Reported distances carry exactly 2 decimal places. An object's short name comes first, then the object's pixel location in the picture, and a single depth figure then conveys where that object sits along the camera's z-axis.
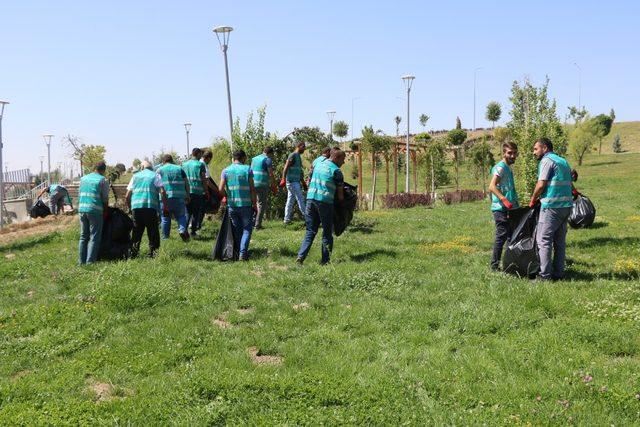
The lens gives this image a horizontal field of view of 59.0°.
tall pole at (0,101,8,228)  22.06
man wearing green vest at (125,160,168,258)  9.09
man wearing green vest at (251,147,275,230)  11.47
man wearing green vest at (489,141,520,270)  7.66
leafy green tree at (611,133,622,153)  58.72
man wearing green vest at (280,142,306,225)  12.07
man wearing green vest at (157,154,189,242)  10.06
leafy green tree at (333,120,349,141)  63.12
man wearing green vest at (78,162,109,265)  8.52
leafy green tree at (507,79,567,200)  11.70
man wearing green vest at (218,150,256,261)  8.80
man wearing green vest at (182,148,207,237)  11.05
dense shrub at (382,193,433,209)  20.59
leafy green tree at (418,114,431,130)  78.00
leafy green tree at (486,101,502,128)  69.69
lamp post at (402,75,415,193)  22.73
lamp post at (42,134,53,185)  36.97
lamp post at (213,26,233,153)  15.19
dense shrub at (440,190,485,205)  21.78
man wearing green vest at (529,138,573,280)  6.92
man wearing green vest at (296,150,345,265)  8.30
